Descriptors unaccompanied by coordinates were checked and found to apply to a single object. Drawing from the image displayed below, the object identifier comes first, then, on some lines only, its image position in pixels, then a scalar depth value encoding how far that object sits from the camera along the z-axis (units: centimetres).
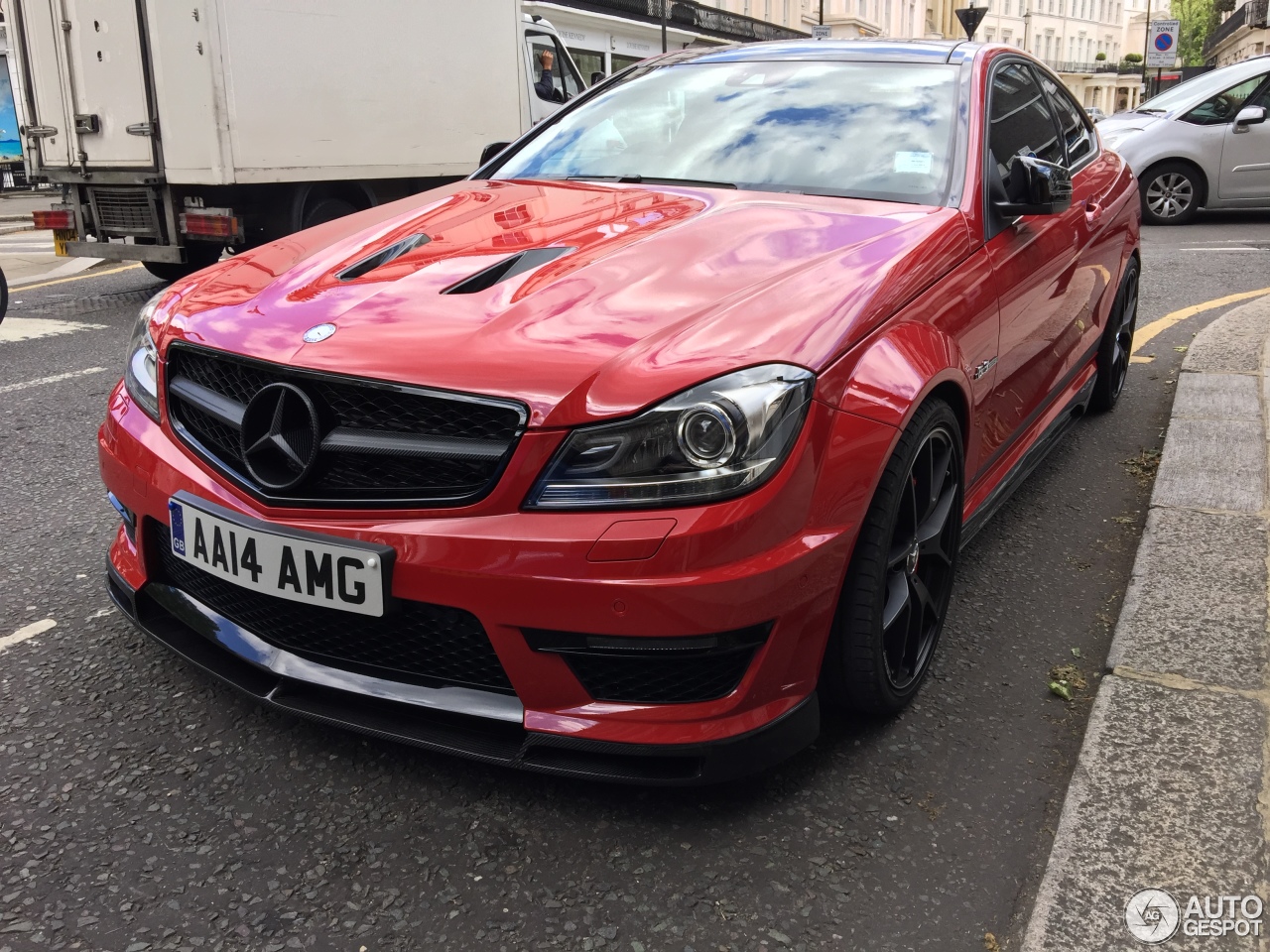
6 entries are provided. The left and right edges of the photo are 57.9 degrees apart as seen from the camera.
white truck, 820
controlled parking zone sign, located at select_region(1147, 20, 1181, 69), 2608
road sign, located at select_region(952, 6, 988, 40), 1916
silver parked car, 1190
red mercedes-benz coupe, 195
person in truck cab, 1170
